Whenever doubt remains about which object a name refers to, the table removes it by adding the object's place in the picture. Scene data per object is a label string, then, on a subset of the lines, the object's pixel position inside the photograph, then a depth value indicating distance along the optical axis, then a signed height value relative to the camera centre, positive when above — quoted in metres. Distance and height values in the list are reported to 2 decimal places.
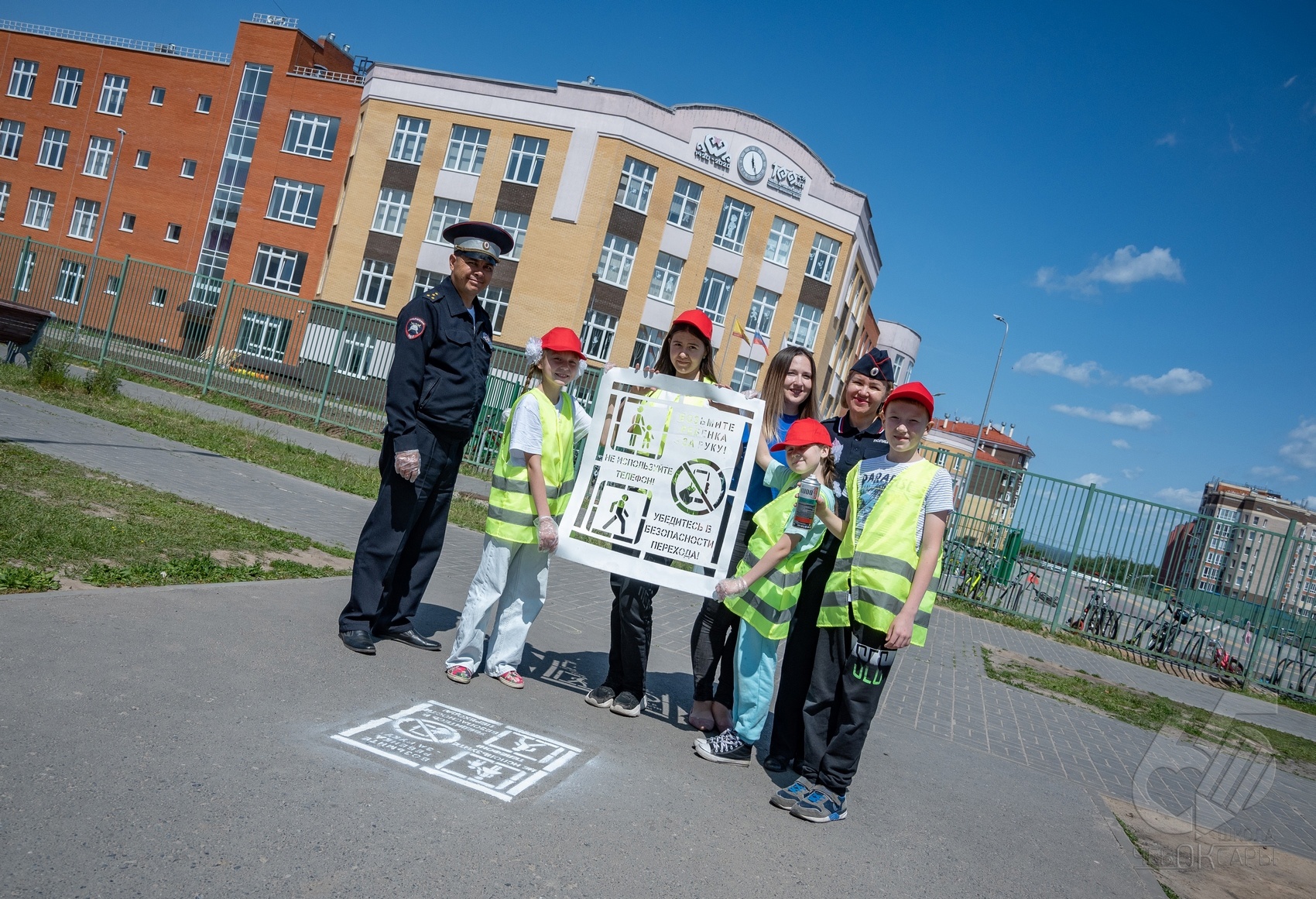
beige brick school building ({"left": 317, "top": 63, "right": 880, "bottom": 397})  37.16 +8.80
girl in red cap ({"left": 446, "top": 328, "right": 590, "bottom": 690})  4.90 -0.66
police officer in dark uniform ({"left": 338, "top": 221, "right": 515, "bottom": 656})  5.01 -0.21
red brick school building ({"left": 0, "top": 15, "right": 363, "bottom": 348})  43.78 +8.17
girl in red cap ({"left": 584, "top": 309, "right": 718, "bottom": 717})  4.95 -1.03
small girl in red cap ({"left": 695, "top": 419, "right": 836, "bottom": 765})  4.49 -0.66
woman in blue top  5.02 -0.55
